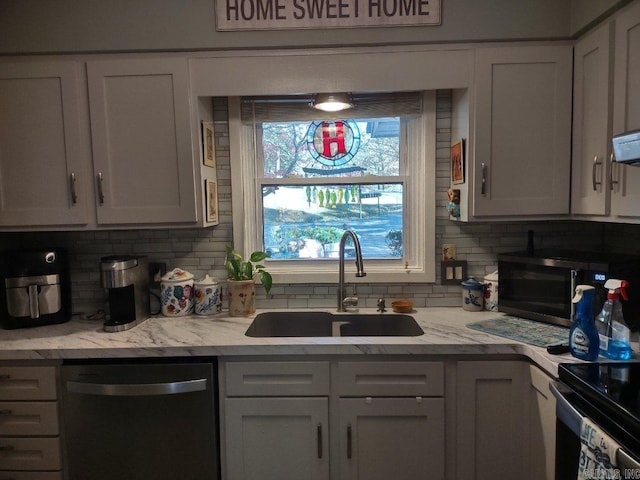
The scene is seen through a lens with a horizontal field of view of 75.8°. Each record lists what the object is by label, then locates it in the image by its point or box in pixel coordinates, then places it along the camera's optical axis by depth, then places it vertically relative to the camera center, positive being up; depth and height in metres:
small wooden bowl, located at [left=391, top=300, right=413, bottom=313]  2.06 -0.49
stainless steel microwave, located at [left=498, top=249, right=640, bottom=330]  1.60 -0.32
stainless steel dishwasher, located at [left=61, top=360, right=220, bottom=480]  1.65 -0.85
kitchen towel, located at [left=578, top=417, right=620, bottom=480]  1.04 -0.65
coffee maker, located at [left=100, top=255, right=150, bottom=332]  1.82 -0.34
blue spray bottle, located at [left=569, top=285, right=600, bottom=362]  1.41 -0.43
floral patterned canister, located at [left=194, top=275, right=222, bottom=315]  2.08 -0.42
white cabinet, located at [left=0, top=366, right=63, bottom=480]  1.68 -0.83
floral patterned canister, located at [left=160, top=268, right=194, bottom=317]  2.06 -0.39
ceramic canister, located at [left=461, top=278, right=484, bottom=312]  2.06 -0.44
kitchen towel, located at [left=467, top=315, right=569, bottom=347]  1.64 -0.53
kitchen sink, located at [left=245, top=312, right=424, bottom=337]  2.05 -0.57
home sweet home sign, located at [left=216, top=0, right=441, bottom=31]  1.83 +0.88
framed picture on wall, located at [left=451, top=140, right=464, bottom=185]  1.94 +0.22
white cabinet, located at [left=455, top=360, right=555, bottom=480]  1.65 -0.86
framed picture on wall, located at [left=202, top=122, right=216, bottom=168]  2.00 +0.34
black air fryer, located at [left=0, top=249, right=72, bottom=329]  1.85 -0.31
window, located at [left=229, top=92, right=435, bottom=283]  2.16 +0.12
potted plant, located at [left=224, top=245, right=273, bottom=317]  2.03 -0.33
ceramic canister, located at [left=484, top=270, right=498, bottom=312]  2.05 -0.43
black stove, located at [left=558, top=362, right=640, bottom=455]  1.03 -0.53
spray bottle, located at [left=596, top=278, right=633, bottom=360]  1.40 -0.42
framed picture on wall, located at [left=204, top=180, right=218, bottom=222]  2.01 +0.08
